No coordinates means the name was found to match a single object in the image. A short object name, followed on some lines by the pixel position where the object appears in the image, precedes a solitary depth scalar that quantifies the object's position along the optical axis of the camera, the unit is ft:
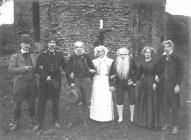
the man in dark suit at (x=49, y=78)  23.97
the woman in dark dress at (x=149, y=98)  24.21
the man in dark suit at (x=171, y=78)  23.81
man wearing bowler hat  24.01
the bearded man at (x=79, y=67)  25.43
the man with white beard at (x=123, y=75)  24.84
